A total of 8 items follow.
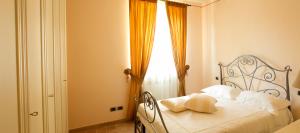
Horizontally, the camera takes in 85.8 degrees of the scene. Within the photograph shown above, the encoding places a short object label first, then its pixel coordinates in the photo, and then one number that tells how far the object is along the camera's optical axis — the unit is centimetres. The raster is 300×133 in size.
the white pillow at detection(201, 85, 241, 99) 273
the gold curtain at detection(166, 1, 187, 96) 346
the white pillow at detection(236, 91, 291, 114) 217
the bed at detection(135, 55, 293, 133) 177
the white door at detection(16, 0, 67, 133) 94
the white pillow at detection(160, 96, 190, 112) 214
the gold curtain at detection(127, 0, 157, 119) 314
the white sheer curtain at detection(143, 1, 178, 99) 340
